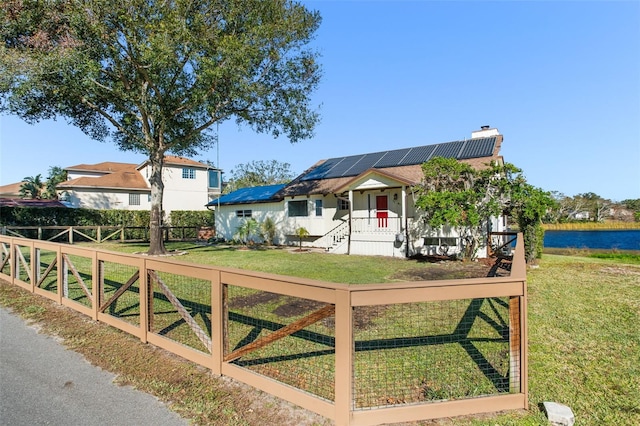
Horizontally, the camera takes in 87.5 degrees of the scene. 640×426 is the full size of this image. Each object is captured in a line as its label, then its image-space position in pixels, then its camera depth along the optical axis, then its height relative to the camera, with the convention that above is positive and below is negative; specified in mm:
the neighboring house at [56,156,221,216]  28500 +2511
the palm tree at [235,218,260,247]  19344 -900
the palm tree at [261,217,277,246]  19406 -897
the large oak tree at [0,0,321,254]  10641 +5318
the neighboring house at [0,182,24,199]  39491 +3576
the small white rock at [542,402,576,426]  2510 -1546
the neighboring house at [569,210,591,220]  58000 -664
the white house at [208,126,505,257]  14227 +500
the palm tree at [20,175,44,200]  32969 +2979
